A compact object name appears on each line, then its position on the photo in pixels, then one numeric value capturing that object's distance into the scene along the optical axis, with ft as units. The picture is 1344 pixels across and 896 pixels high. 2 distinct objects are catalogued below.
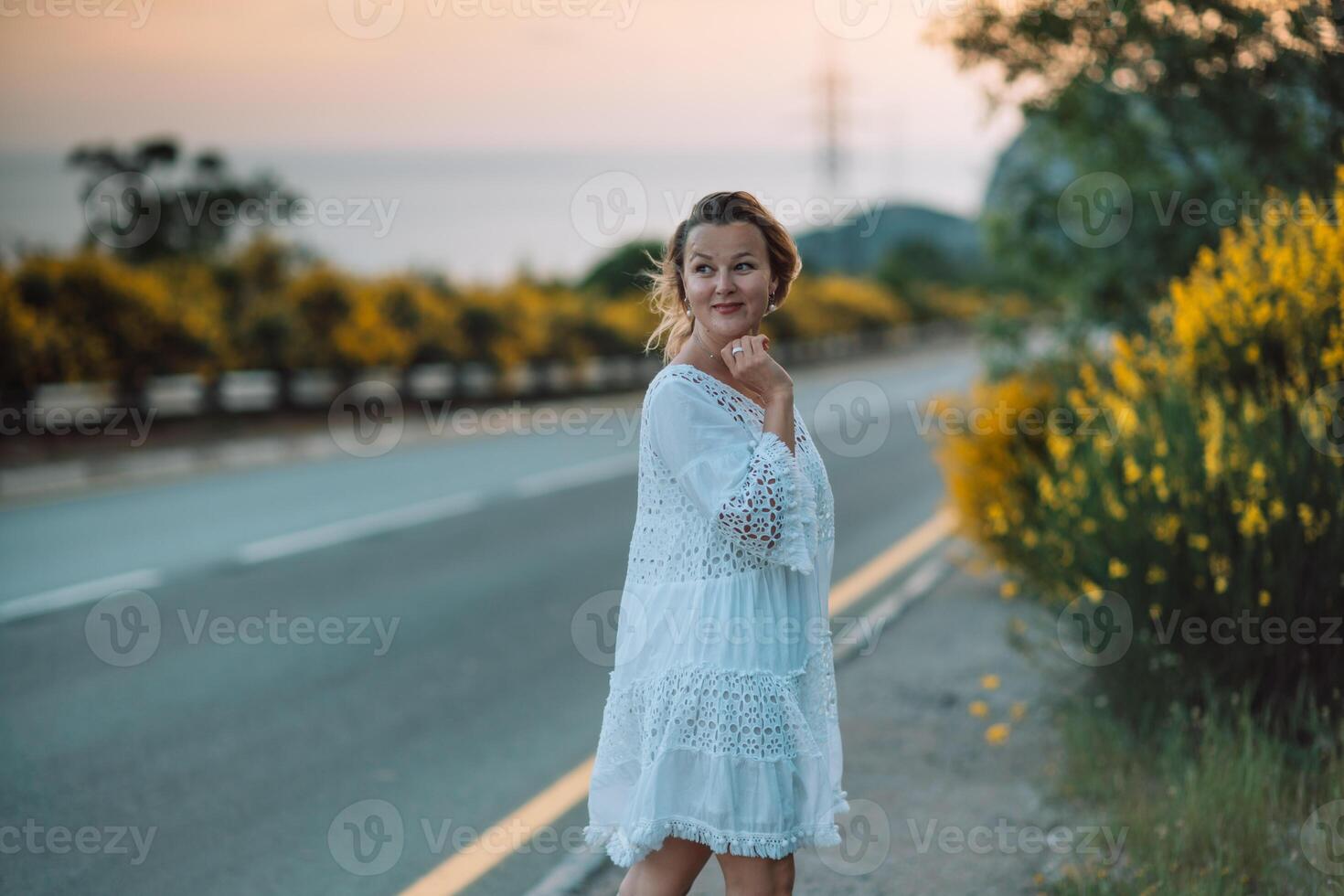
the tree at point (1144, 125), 26.73
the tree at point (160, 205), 64.49
